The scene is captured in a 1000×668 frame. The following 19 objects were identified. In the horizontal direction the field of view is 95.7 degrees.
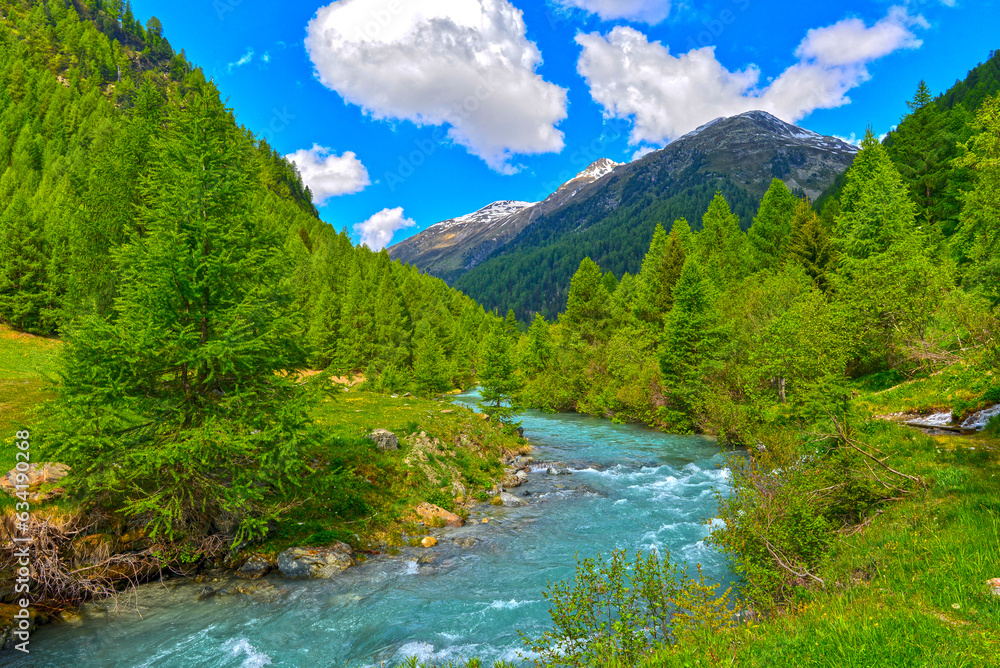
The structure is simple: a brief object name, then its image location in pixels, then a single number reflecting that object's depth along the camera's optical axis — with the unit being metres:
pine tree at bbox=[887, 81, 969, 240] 45.73
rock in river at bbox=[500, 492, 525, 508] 20.75
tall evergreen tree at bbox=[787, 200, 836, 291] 44.78
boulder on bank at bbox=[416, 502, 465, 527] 18.36
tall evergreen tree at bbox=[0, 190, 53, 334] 42.44
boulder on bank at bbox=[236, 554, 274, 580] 13.16
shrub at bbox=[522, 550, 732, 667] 6.76
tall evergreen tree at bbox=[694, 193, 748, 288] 54.92
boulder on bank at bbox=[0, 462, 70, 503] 11.53
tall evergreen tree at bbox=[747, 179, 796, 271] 56.75
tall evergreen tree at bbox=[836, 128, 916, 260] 33.53
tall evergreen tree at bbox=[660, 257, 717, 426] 36.91
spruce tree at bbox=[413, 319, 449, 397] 52.88
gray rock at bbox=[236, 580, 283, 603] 12.23
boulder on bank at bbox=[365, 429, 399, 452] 21.16
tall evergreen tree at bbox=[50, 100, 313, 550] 11.30
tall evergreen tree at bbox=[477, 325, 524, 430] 35.19
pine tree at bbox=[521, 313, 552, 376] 59.16
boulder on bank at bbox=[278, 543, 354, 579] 13.45
